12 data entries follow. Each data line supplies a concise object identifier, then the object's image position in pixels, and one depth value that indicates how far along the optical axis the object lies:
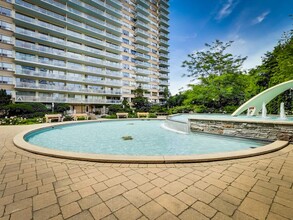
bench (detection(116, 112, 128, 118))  20.57
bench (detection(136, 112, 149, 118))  20.92
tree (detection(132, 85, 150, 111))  33.95
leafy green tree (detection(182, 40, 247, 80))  22.70
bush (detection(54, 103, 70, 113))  24.73
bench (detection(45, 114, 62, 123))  14.68
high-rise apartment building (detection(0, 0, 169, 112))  25.30
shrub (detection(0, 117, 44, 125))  12.86
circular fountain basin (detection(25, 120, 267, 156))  5.70
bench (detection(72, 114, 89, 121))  17.06
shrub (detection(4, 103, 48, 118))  17.52
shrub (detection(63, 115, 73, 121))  16.97
